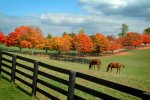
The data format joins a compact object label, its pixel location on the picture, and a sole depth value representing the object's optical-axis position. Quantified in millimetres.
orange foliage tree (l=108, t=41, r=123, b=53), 130725
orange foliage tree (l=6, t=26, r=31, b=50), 117231
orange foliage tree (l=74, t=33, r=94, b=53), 123438
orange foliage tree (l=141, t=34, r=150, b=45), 190500
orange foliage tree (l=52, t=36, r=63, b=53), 127762
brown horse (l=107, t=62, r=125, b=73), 47894
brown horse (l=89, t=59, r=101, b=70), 47662
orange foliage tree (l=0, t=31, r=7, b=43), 148500
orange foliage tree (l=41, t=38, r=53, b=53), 126850
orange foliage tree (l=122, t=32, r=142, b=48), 166500
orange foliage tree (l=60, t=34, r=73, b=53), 126312
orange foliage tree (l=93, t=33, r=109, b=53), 125250
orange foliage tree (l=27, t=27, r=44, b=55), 113500
